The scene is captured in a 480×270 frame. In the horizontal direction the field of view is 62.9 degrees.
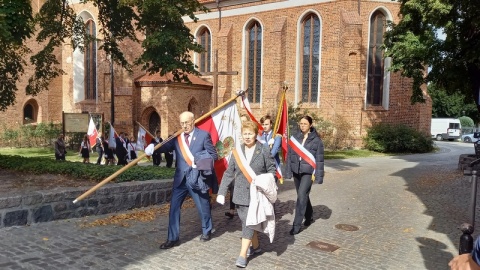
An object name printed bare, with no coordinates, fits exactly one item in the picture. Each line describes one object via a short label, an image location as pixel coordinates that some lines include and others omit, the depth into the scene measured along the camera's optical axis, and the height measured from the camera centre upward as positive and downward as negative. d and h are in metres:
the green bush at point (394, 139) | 23.38 -1.22
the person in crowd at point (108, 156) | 16.84 -1.81
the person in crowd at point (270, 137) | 7.25 -0.39
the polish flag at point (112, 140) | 15.41 -1.02
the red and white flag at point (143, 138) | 13.01 -0.83
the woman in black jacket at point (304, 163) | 6.34 -0.74
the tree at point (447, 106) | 56.62 +2.04
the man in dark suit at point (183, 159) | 5.50 -0.62
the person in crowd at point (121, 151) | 15.70 -1.47
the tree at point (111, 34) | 10.42 +2.36
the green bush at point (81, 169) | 8.52 -1.30
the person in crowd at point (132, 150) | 16.66 -1.51
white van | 46.94 -1.07
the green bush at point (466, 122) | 54.19 -0.24
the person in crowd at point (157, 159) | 15.59 -1.78
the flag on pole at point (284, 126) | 7.85 -0.18
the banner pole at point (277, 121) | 7.82 -0.08
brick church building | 24.27 +2.84
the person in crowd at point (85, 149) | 17.16 -1.56
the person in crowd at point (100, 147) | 17.35 -1.49
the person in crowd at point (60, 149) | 16.36 -1.50
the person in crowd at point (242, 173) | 4.95 -0.69
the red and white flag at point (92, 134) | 15.01 -0.78
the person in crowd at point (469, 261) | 2.03 -0.75
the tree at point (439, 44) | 10.83 +2.51
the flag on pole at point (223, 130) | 6.57 -0.24
